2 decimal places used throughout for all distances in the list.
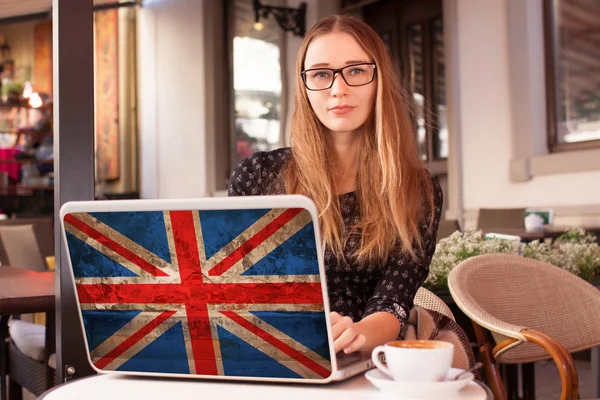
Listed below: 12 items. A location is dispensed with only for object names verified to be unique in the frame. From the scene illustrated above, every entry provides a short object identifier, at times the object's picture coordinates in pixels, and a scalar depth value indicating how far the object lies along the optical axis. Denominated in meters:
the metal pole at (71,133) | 1.34
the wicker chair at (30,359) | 2.31
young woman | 1.36
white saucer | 0.84
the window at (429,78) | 6.45
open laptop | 0.84
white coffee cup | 0.85
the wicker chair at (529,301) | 2.14
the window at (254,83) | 8.34
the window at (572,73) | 5.01
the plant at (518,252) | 2.45
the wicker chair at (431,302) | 2.01
